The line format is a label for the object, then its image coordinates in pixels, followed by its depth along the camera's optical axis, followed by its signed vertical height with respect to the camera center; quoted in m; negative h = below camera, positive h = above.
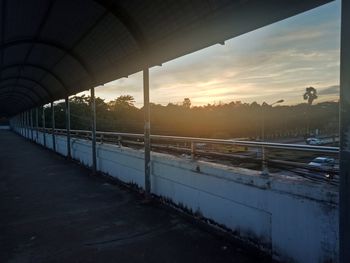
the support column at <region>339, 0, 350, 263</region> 2.71 -0.20
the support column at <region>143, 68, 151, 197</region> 7.21 -0.33
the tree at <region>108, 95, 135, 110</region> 93.12 +5.41
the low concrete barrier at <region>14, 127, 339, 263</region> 3.58 -1.17
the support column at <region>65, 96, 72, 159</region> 15.32 -0.20
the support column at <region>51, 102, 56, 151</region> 20.17 -1.03
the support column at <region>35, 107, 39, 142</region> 29.16 -0.99
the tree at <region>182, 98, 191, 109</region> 89.19 +4.49
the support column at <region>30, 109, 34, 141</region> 32.88 -0.55
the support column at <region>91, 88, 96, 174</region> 10.94 -0.26
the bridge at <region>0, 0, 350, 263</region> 3.73 -1.11
